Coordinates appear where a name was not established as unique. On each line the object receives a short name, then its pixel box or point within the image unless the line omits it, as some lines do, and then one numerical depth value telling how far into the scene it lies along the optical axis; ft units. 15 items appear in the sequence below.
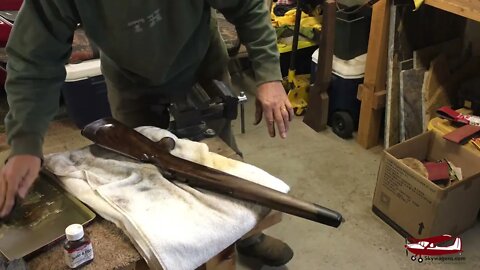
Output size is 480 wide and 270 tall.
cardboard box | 5.25
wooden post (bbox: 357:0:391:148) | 6.37
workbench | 2.88
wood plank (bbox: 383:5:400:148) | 6.38
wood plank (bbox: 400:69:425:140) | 6.63
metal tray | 2.96
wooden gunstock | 3.03
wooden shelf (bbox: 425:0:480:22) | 5.16
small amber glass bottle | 2.80
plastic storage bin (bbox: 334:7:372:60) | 7.03
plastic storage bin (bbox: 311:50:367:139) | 7.22
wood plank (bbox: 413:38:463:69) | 6.68
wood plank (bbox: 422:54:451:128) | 6.61
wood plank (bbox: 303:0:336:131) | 6.95
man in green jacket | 3.27
